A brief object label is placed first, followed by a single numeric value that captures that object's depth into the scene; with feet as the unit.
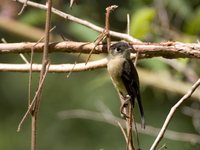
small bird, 16.98
